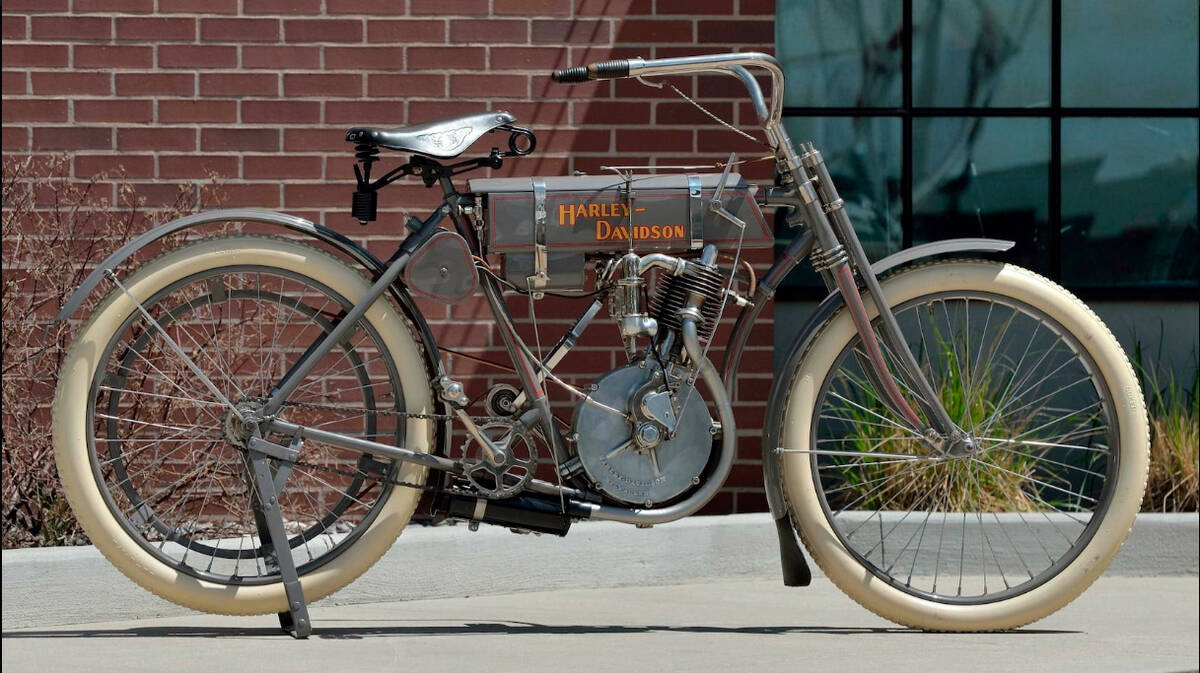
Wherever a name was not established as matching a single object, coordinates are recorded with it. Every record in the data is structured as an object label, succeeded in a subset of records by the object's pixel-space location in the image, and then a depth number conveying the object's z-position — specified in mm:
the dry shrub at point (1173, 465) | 13352
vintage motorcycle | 9250
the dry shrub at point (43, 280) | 11508
